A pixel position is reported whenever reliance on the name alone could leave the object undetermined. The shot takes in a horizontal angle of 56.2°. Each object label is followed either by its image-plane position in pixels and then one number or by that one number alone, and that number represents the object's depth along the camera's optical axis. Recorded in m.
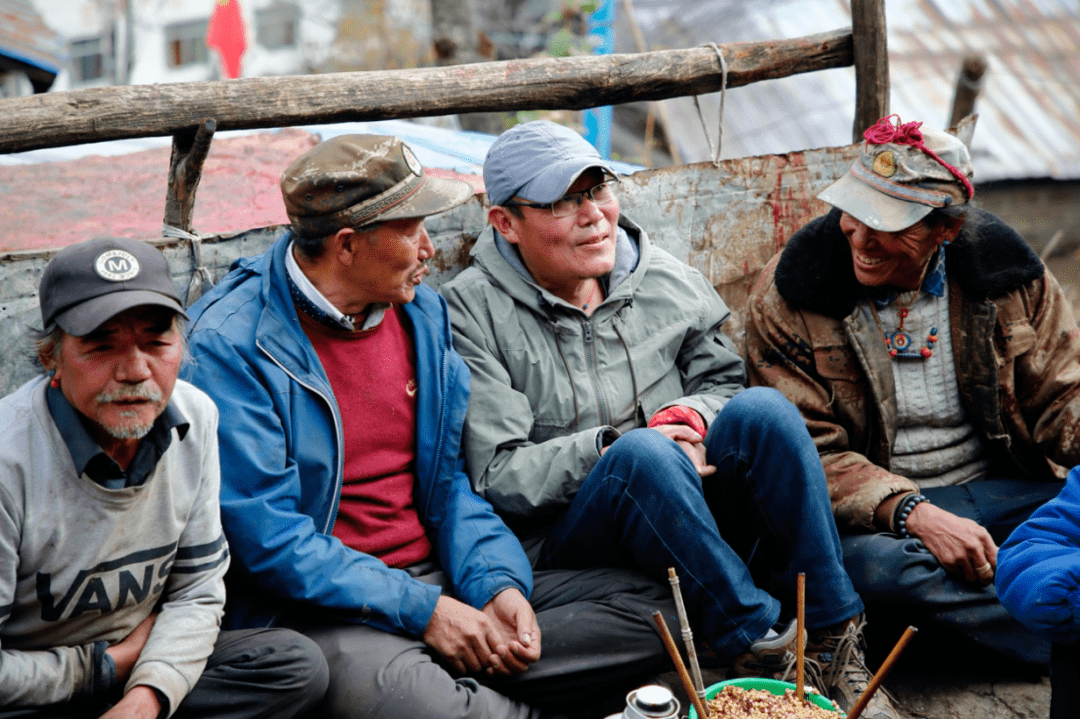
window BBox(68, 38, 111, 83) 18.36
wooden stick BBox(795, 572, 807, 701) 2.14
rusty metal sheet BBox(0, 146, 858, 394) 3.75
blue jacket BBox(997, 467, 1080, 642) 2.08
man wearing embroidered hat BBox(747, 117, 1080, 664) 3.00
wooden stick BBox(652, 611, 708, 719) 1.98
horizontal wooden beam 2.82
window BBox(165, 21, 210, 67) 18.58
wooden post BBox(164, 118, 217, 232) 3.01
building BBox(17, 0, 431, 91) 17.38
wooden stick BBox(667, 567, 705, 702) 2.06
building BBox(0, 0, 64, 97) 7.73
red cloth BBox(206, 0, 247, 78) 11.04
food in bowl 2.20
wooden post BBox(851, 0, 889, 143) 3.95
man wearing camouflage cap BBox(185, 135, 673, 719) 2.43
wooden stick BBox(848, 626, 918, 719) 1.97
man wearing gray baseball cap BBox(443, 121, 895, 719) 2.63
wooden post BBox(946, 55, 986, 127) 6.84
